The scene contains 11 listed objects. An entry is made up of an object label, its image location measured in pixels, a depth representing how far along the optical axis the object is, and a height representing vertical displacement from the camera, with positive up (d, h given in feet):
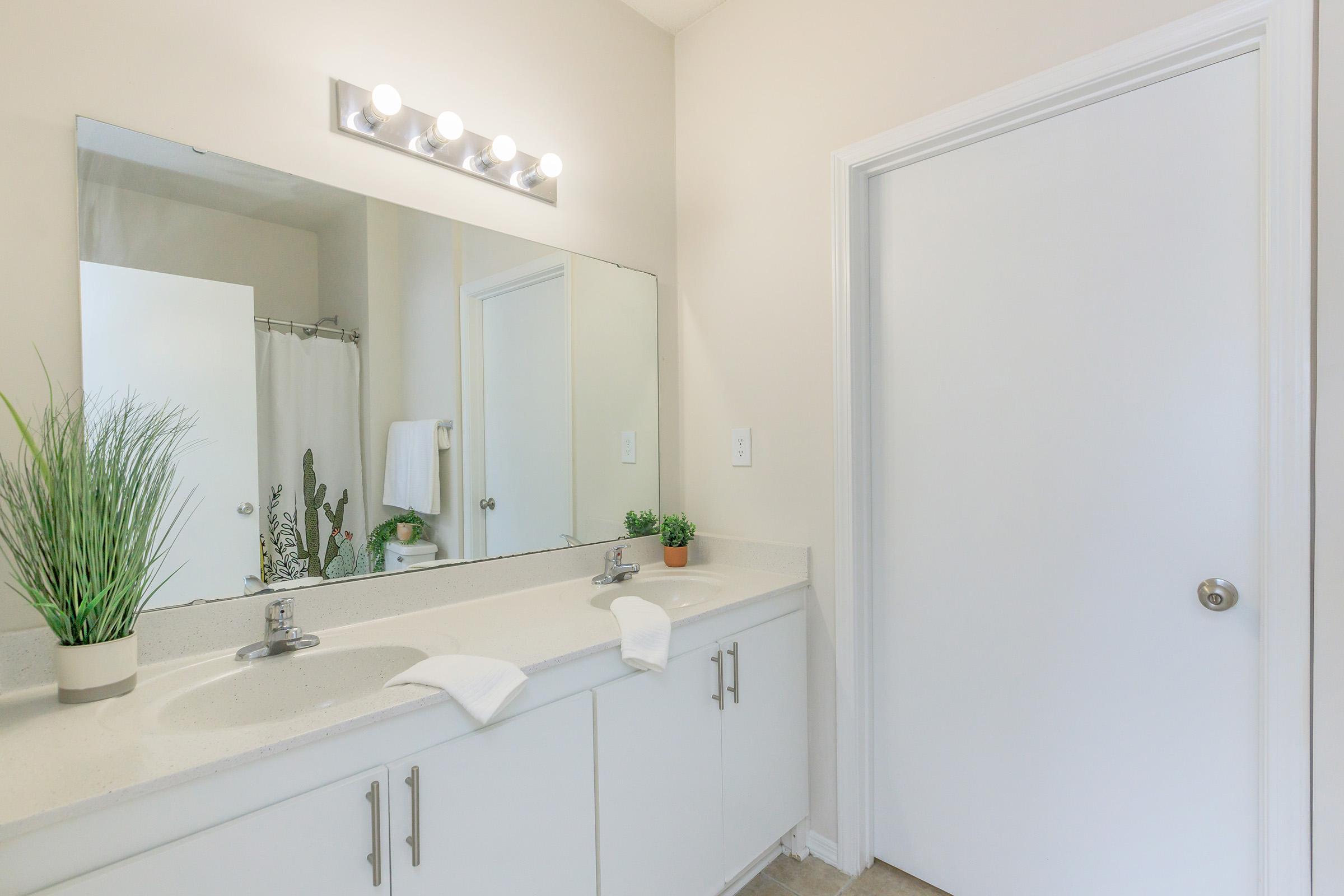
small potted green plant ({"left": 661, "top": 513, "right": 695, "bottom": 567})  6.61 -1.07
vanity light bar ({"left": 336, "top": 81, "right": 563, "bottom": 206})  4.70 +2.42
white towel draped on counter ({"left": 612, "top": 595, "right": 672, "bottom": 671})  4.30 -1.38
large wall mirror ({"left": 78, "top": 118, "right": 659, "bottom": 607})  3.92 +0.58
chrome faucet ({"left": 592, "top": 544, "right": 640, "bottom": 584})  6.03 -1.26
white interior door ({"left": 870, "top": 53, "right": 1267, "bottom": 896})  4.21 -0.51
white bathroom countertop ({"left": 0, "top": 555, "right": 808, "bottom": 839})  2.48 -1.33
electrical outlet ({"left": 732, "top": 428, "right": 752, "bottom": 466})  6.56 -0.13
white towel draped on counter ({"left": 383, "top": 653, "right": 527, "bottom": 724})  3.40 -1.31
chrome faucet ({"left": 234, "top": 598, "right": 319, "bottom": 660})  3.95 -1.22
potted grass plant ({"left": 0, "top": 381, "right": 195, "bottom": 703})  3.17 -0.45
